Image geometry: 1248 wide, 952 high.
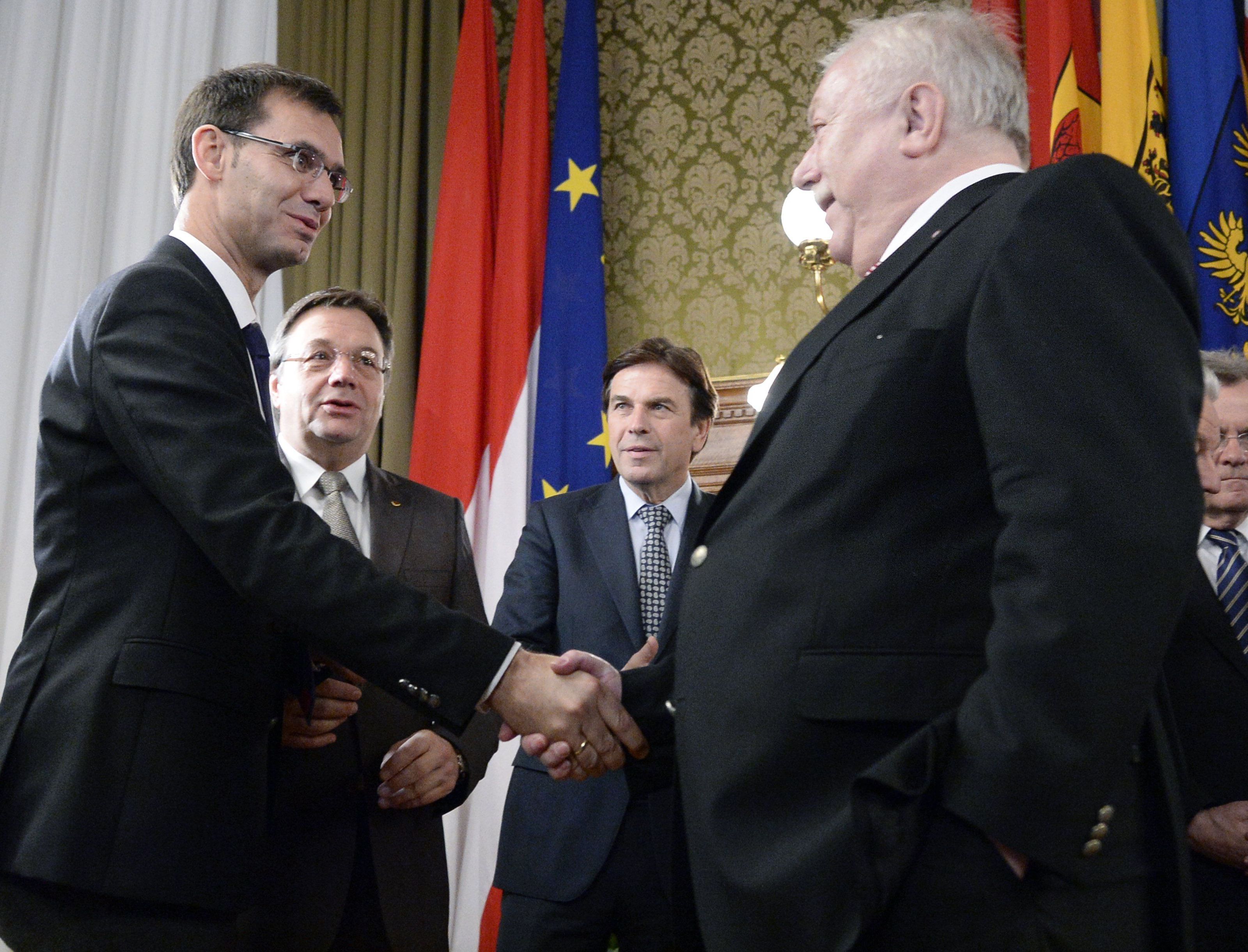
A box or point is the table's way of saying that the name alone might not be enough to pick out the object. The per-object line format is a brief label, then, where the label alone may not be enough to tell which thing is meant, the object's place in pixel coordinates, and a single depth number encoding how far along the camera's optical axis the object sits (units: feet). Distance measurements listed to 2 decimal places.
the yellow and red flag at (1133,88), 12.92
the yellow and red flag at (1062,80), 13.20
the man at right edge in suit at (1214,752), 6.98
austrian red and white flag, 14.42
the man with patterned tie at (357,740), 7.06
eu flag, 14.39
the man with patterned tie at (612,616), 8.12
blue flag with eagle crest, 12.12
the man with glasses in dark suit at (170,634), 4.94
